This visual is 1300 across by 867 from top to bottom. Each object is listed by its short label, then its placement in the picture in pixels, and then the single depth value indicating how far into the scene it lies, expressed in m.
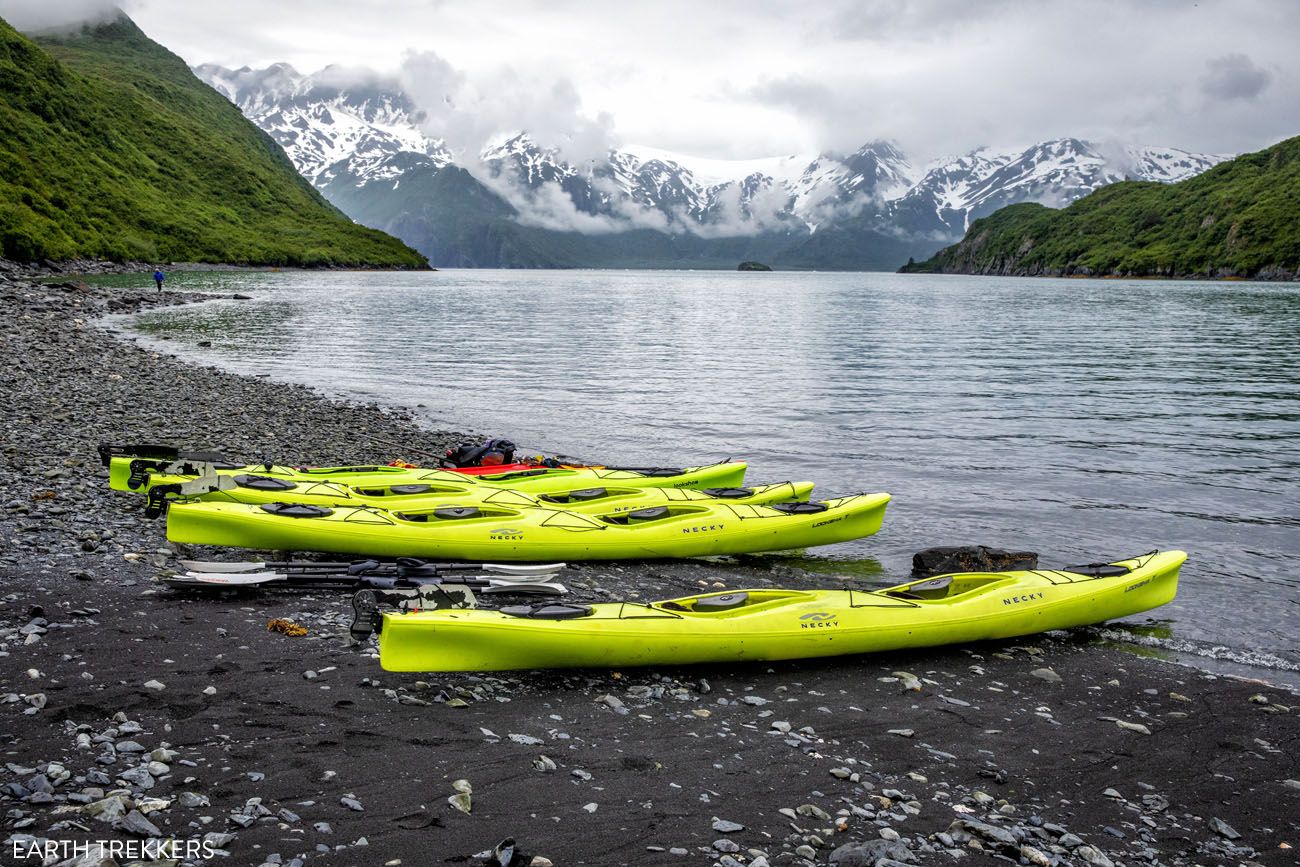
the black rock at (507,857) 4.93
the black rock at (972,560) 11.30
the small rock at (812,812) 5.73
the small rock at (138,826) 4.77
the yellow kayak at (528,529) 10.77
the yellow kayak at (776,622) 7.49
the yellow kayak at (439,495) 11.72
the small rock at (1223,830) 5.96
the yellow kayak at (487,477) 11.73
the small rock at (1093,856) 5.45
